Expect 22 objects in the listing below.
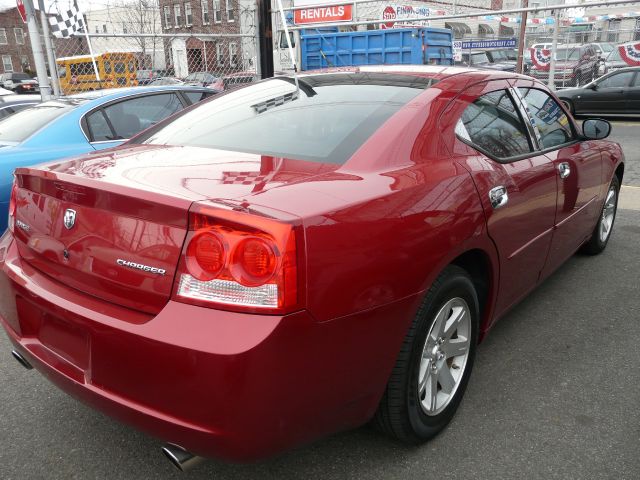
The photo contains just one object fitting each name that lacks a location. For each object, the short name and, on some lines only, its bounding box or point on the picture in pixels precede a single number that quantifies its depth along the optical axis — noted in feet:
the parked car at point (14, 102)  26.37
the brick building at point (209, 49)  31.32
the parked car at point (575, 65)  62.57
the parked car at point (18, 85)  83.05
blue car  13.98
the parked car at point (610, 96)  45.16
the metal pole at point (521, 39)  52.80
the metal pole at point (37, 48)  22.17
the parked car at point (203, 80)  37.38
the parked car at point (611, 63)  63.26
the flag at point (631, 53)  62.64
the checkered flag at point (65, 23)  24.64
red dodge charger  5.39
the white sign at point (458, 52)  71.40
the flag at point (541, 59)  68.23
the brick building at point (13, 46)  176.96
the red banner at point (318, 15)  44.01
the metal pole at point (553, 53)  52.17
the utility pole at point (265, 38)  21.74
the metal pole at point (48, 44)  23.18
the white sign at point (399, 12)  58.01
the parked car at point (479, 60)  72.99
